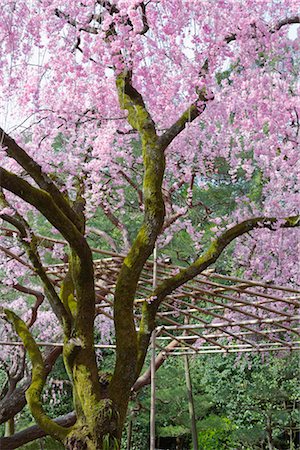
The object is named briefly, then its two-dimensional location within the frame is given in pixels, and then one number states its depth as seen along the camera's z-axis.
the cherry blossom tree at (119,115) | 3.31
